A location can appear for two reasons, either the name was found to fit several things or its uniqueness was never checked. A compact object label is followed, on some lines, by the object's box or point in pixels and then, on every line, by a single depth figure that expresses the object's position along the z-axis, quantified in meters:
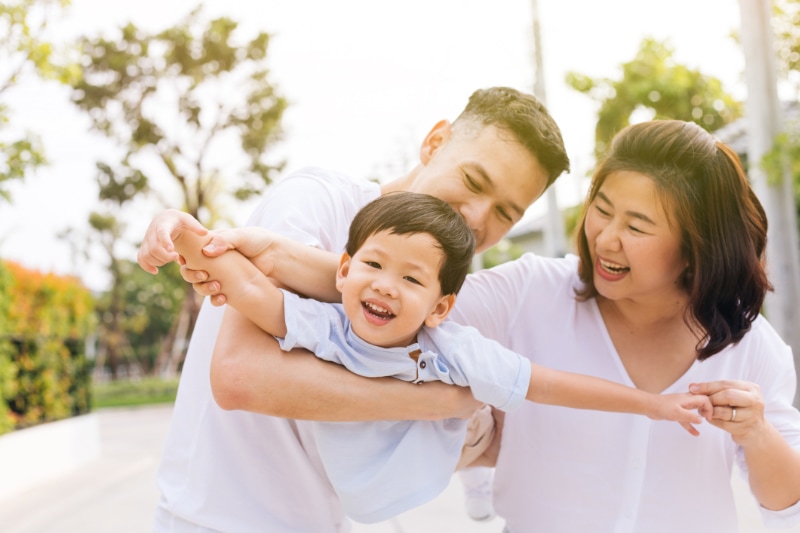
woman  2.08
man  1.61
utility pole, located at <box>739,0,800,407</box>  6.58
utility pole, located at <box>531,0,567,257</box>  10.77
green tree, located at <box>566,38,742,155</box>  16.23
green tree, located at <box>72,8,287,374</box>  19.83
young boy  1.70
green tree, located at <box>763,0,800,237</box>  6.52
